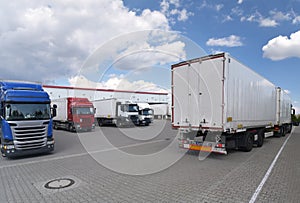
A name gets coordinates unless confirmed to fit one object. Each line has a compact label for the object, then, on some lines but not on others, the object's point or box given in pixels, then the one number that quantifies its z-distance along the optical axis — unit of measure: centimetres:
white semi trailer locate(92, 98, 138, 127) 2144
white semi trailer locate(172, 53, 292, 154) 665
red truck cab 1681
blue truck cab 693
